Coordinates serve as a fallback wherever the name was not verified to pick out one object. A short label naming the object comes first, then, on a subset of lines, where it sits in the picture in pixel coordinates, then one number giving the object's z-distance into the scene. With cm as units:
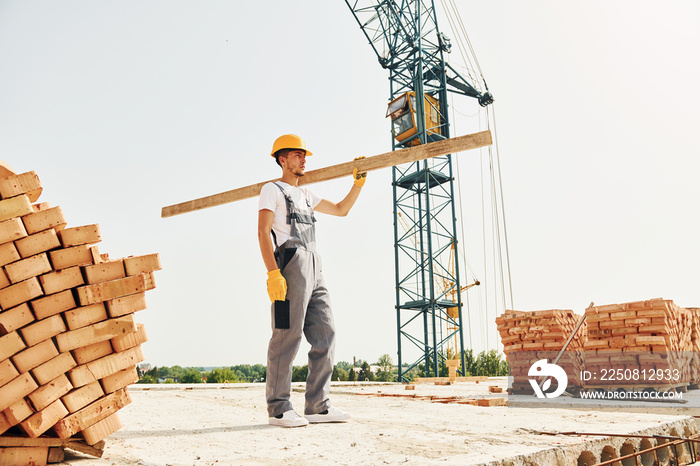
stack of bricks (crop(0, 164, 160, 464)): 216
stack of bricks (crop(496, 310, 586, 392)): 823
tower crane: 2366
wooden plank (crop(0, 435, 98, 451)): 215
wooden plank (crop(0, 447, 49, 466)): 215
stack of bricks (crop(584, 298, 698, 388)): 754
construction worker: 350
